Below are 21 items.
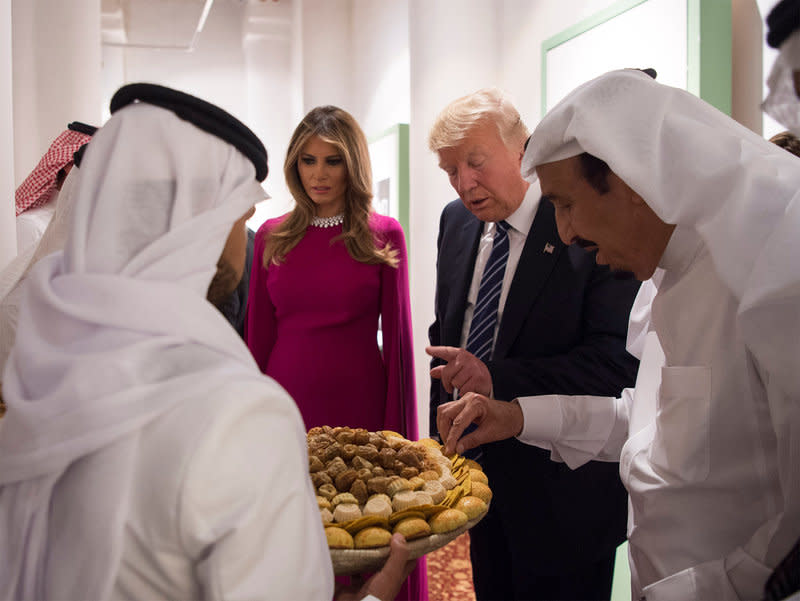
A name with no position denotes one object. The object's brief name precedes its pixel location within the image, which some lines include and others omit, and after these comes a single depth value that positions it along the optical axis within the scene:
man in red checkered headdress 3.13
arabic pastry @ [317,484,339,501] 1.58
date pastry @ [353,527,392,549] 1.36
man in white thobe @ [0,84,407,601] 0.95
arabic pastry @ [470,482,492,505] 1.64
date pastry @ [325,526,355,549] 1.35
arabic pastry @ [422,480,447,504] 1.59
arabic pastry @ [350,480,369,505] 1.58
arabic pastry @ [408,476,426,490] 1.64
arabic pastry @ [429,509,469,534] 1.43
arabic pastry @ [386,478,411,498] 1.60
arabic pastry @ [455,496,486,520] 1.52
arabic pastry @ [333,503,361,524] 1.46
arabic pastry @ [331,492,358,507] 1.54
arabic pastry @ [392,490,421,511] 1.53
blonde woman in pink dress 3.01
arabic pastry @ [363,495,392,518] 1.49
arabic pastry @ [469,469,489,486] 1.76
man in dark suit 2.12
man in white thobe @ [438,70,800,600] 1.24
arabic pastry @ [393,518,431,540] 1.40
